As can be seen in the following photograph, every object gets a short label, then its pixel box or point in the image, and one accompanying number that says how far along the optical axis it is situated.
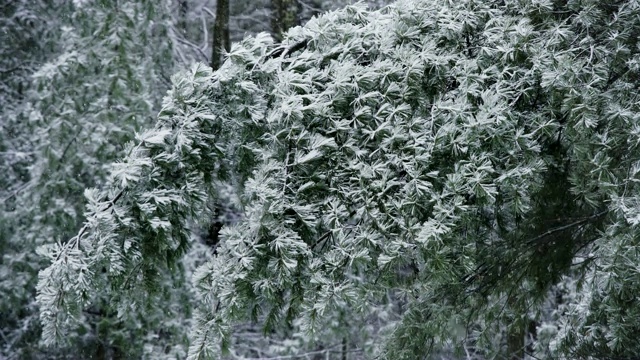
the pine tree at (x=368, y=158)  6.35
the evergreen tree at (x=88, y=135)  13.98
